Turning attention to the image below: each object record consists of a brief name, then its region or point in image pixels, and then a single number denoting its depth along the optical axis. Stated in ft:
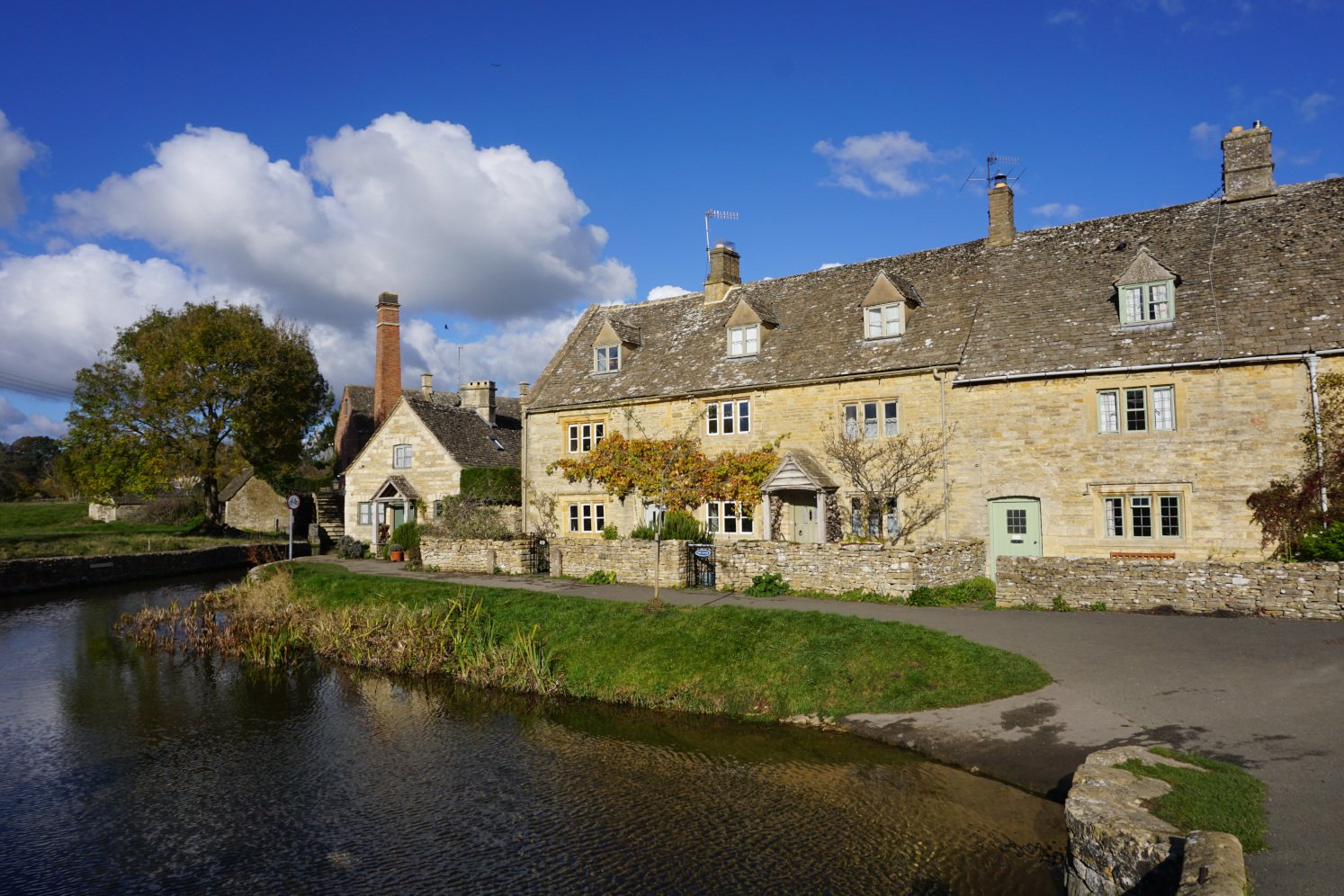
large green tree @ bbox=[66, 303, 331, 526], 146.61
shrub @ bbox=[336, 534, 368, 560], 124.26
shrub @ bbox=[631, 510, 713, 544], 89.97
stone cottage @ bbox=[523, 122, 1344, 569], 70.59
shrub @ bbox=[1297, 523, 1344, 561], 61.00
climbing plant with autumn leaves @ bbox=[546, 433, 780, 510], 92.38
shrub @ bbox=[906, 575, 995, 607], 70.13
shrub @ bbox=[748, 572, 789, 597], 76.33
